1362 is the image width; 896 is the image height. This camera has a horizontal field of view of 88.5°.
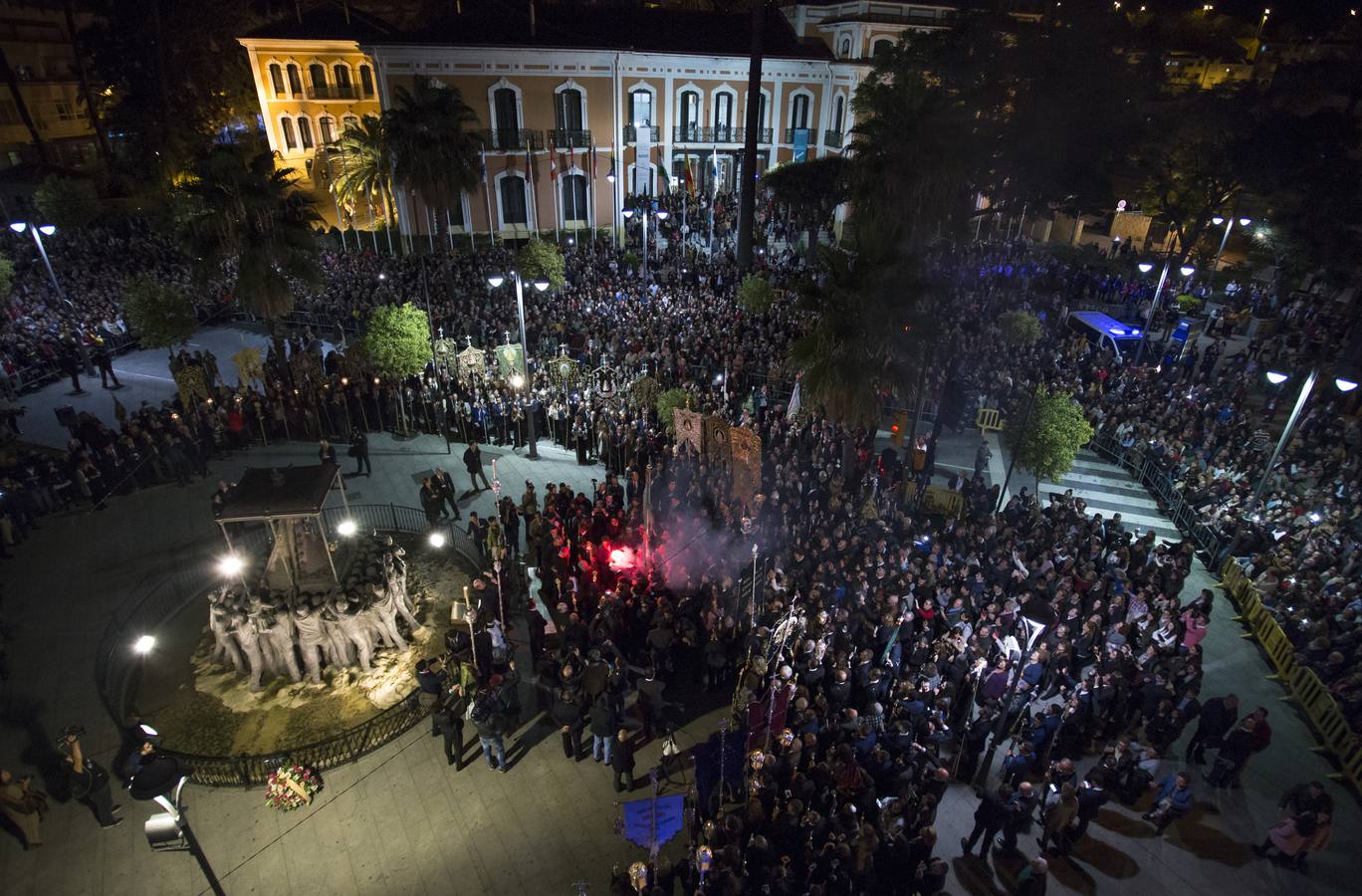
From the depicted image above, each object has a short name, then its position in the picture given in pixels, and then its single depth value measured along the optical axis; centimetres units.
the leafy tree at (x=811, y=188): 3525
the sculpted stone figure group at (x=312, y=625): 1127
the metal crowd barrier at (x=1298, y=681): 1045
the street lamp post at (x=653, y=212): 3772
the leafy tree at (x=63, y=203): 3431
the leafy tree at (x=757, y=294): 2461
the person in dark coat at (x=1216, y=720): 984
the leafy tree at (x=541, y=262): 2595
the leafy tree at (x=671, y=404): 1733
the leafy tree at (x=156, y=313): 2083
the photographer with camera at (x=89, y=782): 905
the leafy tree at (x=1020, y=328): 2209
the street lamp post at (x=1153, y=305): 2386
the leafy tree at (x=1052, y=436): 1599
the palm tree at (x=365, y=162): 2761
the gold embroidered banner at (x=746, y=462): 1484
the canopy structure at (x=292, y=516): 1096
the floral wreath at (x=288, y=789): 955
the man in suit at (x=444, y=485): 1577
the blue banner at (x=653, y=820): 908
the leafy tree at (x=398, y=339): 1939
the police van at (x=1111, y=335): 2547
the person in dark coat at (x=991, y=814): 852
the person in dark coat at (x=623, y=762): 946
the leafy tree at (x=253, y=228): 1817
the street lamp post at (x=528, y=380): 1694
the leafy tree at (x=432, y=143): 2412
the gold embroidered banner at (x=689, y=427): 1598
